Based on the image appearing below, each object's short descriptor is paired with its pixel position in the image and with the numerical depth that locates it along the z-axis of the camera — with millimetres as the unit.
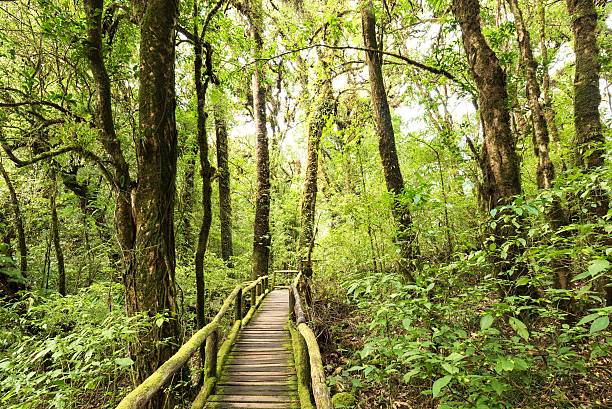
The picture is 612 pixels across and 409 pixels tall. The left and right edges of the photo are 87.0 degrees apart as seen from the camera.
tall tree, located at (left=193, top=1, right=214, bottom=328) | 6949
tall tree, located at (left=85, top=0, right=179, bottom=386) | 5047
